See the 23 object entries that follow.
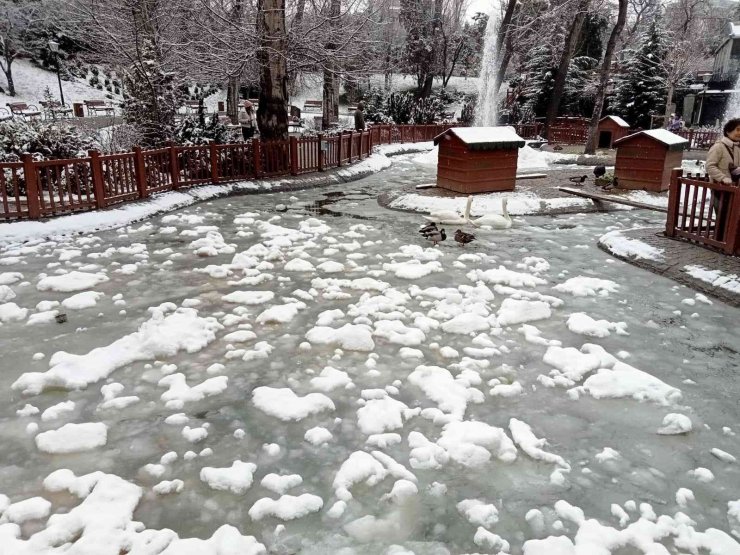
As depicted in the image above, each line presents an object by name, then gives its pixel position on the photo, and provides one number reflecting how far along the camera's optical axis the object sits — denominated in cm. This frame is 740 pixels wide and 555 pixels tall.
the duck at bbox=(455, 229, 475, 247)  904
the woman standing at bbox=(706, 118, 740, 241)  762
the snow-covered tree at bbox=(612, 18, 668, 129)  3484
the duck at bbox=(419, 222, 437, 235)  930
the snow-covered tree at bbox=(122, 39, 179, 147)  1517
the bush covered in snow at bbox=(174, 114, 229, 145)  1788
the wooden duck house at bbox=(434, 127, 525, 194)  1291
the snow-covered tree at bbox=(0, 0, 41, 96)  3478
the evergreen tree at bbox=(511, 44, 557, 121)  3600
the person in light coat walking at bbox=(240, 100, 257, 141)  2539
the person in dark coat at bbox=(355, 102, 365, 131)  2230
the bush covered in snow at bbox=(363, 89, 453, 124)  3634
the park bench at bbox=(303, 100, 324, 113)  4244
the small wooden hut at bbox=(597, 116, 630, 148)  2522
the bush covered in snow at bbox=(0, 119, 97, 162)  1211
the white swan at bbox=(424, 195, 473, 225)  1055
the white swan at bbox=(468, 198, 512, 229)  1063
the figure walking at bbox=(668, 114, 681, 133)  3060
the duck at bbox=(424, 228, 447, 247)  914
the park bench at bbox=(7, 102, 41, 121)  2577
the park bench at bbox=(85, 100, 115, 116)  3014
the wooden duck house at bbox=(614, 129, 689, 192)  1380
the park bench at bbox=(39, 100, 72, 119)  2594
